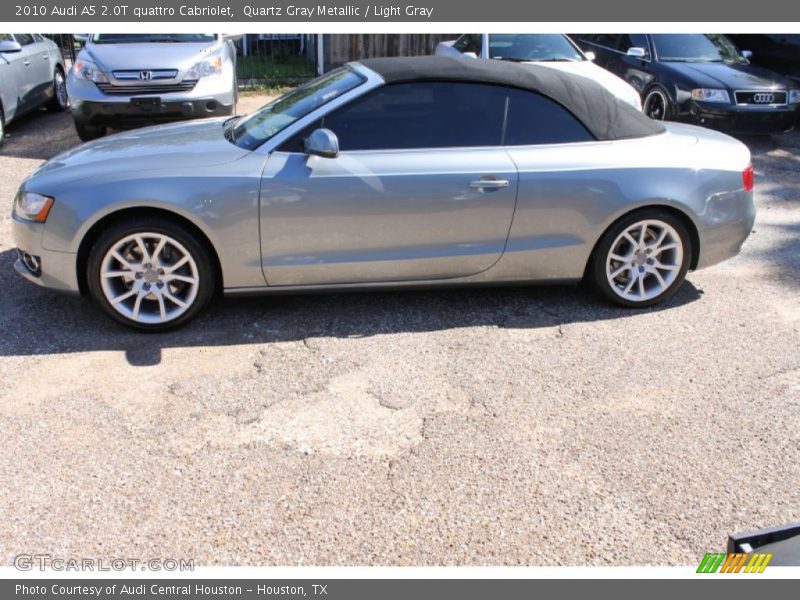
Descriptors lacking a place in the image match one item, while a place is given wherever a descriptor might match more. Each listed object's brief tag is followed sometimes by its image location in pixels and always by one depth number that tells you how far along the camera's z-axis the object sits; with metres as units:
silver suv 8.64
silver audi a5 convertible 4.73
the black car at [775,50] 12.12
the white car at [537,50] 9.66
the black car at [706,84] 9.84
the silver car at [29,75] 9.64
